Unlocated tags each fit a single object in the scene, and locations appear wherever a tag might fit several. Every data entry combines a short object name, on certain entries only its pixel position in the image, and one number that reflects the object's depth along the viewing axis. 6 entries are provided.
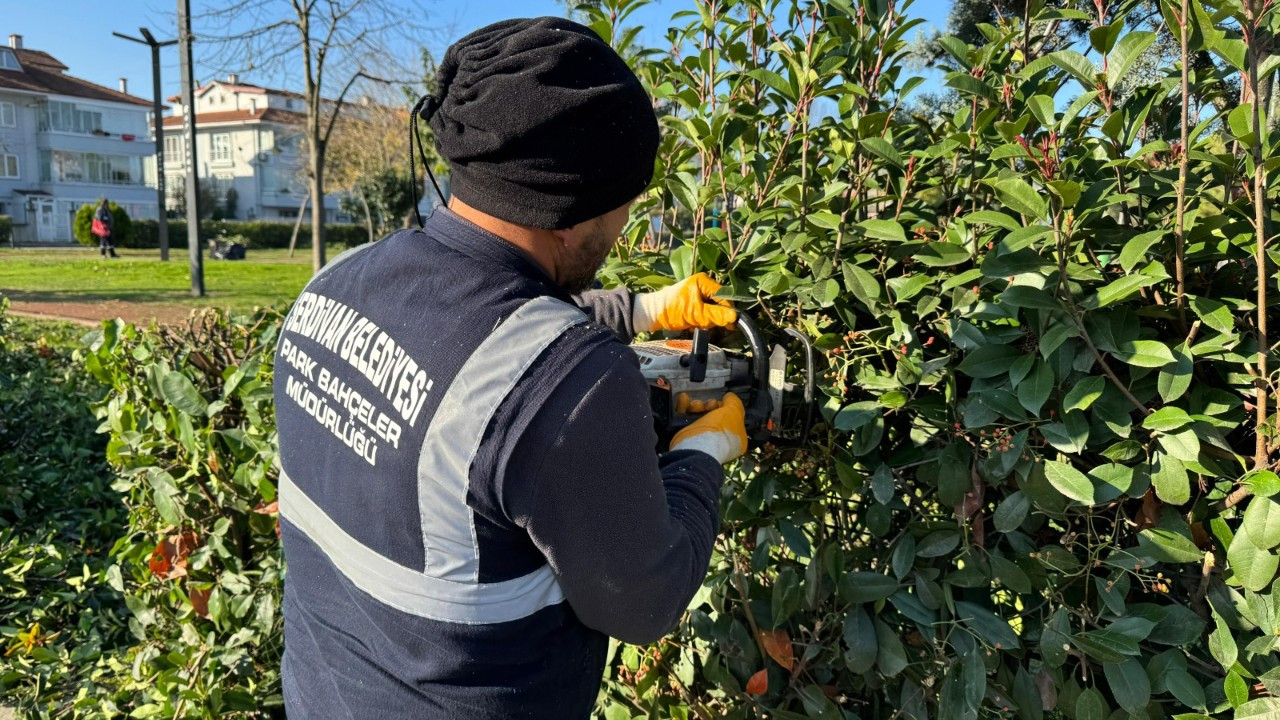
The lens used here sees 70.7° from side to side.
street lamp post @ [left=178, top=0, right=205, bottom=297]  11.30
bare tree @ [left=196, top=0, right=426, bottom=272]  11.61
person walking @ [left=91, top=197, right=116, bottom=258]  24.81
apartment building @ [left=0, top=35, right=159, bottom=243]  45.16
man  1.24
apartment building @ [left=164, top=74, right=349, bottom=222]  57.56
